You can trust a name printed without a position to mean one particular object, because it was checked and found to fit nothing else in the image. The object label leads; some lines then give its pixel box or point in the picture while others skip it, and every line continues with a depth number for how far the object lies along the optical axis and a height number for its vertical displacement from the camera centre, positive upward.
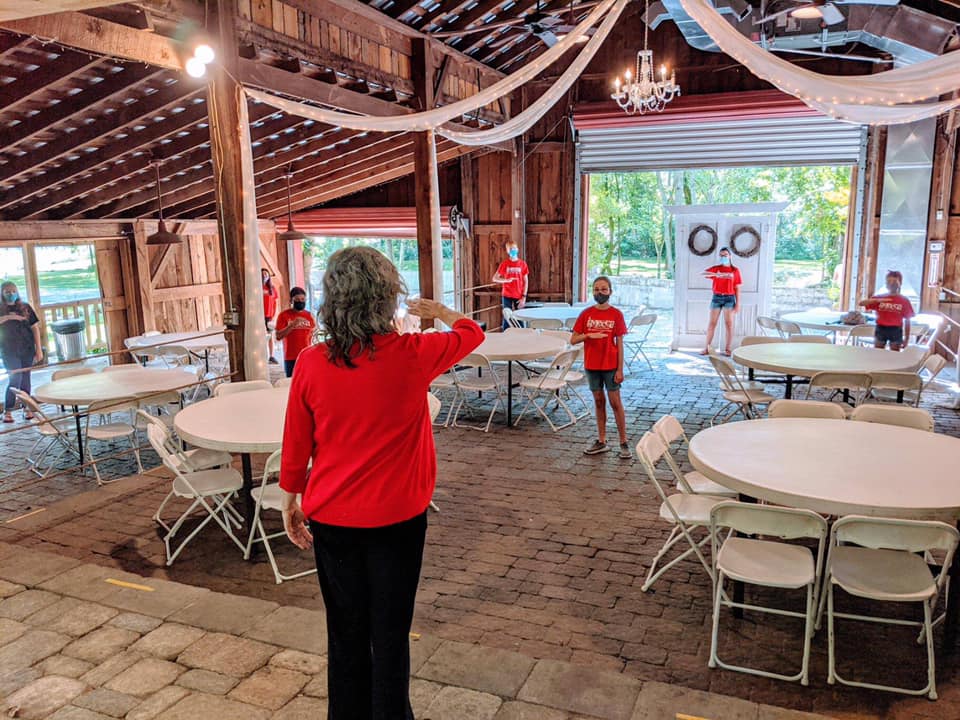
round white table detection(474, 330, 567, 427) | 6.90 -1.02
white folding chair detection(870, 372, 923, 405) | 5.60 -1.10
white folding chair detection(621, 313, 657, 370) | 9.44 -1.62
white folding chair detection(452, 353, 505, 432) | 7.08 -1.41
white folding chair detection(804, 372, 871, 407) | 5.56 -1.09
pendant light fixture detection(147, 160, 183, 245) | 9.23 +0.11
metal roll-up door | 10.91 +1.36
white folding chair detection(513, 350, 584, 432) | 7.15 -1.36
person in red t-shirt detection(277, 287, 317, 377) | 7.14 -0.78
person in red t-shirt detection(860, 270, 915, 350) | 7.76 -0.83
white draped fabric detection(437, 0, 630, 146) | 5.59 +1.29
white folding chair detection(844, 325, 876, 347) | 8.25 -1.08
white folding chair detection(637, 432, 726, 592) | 3.72 -1.40
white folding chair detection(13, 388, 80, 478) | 6.17 -1.84
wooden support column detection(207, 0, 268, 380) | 5.84 +0.31
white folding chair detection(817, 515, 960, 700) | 2.88 -1.43
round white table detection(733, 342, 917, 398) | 5.96 -1.04
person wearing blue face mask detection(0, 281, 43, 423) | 8.17 -0.93
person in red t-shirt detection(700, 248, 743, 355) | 10.53 -0.77
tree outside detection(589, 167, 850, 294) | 20.17 +0.61
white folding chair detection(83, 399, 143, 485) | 5.97 -1.54
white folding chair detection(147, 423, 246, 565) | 4.30 -1.41
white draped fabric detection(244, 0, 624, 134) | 5.52 +1.17
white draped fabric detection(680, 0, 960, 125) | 4.70 +0.98
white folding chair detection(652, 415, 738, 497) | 4.10 -1.35
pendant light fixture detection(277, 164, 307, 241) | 10.56 +0.12
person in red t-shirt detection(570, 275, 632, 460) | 6.16 -0.82
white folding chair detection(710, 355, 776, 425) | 6.32 -1.38
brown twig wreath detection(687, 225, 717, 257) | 11.14 -0.05
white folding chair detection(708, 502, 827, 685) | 3.03 -1.40
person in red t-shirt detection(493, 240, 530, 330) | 11.69 -0.62
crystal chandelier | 7.87 +1.65
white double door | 10.88 -0.54
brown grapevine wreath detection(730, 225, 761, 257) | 10.89 -0.06
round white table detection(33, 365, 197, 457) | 6.03 -1.16
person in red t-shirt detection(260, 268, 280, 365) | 10.80 -0.82
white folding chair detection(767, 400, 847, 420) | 4.67 -1.09
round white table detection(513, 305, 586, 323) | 9.83 -1.00
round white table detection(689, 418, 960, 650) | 3.11 -1.08
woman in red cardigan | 2.11 -0.61
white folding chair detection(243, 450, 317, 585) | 3.92 -1.41
